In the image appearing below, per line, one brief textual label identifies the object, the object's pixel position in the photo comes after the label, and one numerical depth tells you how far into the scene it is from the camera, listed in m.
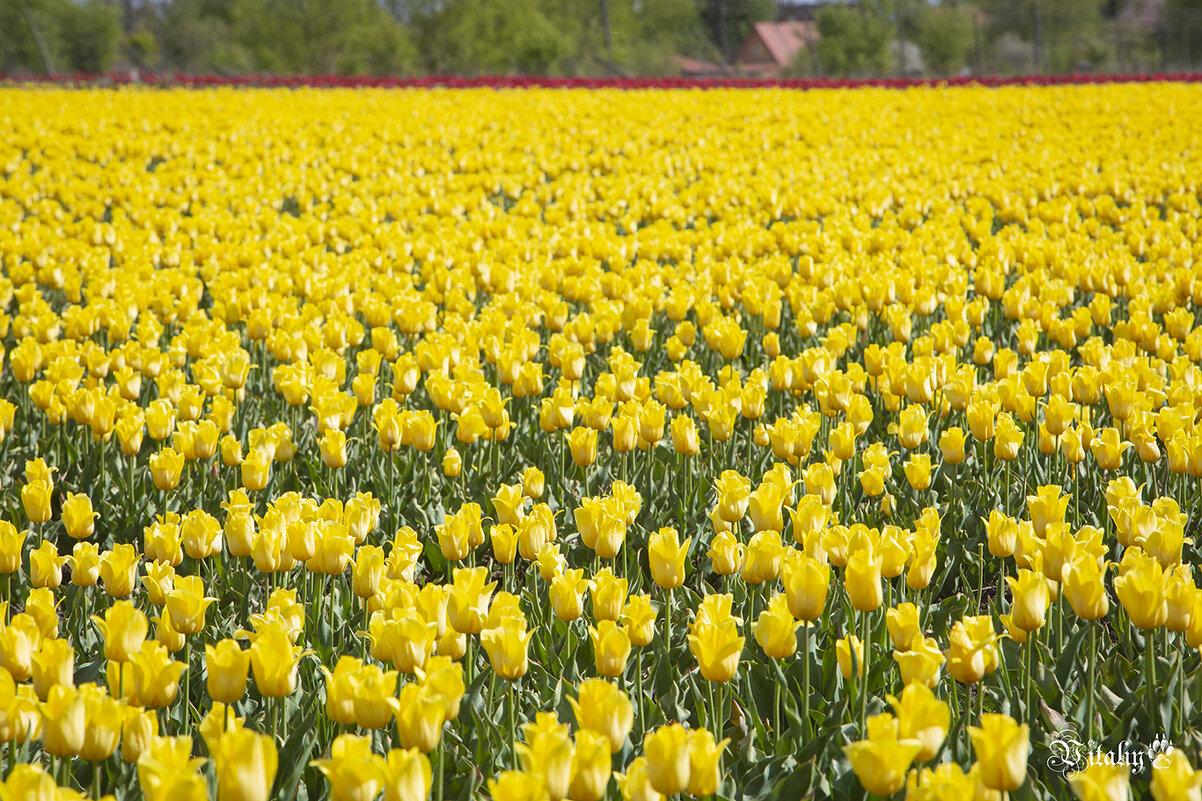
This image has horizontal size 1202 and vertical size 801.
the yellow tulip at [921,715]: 6.34
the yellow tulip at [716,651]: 6.51
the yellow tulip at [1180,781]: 6.23
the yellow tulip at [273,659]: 6.47
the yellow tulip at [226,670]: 6.44
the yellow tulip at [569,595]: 6.64
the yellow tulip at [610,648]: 6.52
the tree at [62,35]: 79.14
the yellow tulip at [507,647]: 6.51
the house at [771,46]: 95.43
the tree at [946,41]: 88.25
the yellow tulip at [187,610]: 6.61
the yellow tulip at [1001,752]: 6.26
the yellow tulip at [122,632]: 6.51
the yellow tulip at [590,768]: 6.28
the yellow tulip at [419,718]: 6.34
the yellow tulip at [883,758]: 6.28
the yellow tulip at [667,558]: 6.73
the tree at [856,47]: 79.14
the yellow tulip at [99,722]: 6.35
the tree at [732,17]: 88.95
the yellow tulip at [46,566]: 6.75
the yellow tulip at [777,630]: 6.54
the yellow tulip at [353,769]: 6.26
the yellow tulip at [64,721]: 6.35
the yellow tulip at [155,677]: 6.45
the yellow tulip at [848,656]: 6.57
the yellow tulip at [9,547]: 6.78
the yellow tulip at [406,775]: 6.25
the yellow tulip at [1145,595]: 6.53
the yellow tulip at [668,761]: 6.28
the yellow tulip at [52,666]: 6.45
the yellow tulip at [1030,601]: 6.59
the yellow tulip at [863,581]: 6.60
